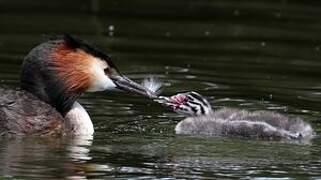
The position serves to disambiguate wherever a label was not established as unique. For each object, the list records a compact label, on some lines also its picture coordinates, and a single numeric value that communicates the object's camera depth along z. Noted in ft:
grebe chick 38.47
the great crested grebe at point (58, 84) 37.37
